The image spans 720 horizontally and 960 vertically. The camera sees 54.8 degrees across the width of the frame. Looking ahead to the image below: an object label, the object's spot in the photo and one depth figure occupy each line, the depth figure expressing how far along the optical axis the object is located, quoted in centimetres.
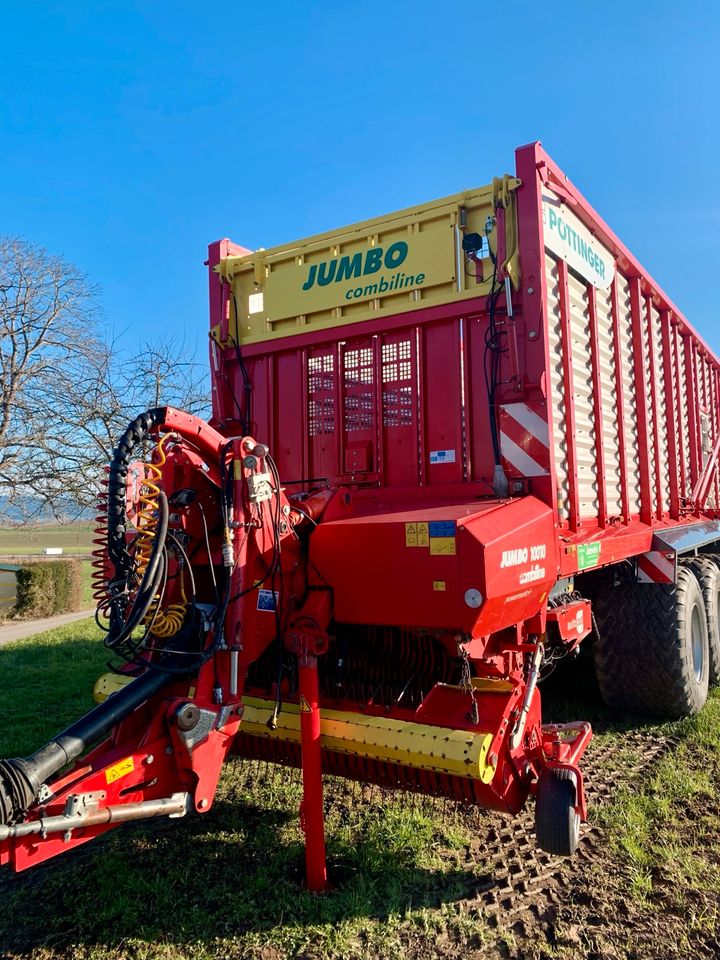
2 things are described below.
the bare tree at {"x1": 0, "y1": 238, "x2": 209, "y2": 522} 1408
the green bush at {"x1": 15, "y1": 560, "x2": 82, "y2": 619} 1288
